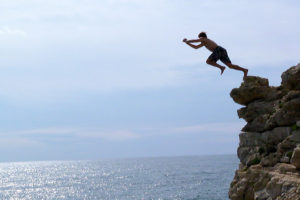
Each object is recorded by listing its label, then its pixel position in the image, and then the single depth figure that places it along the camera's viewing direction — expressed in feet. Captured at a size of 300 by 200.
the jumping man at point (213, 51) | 63.46
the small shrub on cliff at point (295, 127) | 56.54
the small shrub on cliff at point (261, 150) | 60.45
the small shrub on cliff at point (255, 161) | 60.47
